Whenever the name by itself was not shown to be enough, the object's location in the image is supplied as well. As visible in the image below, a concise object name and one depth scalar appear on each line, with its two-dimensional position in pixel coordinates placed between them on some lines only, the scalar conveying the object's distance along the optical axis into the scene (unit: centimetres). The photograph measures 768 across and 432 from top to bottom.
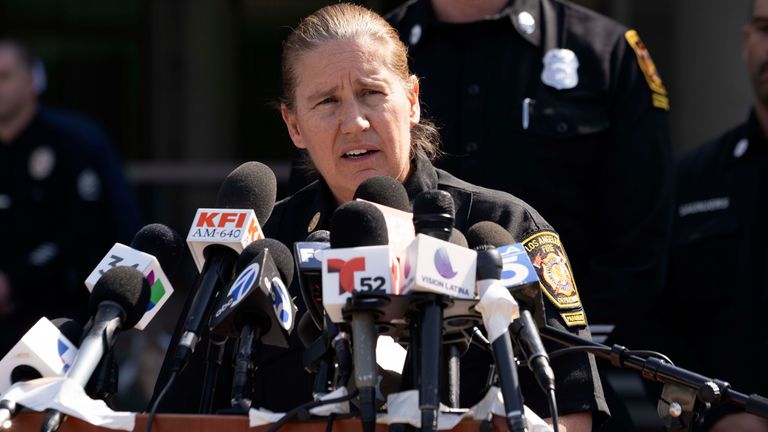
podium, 497
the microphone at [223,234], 531
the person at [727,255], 909
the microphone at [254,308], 518
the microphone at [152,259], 564
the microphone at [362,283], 467
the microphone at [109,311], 508
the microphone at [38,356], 516
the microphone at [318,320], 498
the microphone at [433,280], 461
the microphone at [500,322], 459
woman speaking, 634
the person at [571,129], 820
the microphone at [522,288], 479
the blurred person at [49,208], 1231
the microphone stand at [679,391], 502
